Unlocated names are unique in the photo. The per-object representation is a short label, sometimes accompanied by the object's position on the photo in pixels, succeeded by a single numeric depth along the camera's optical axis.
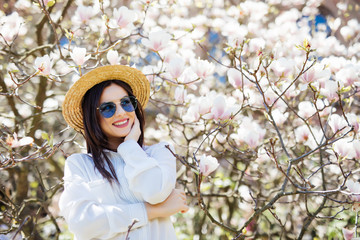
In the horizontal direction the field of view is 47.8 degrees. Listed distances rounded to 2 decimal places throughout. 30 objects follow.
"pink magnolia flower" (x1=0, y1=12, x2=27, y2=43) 2.24
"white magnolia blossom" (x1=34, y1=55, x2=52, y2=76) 1.90
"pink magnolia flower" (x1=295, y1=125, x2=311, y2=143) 2.32
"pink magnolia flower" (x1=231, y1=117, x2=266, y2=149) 2.18
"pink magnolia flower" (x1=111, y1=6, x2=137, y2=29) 2.15
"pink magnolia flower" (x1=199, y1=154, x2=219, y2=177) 1.69
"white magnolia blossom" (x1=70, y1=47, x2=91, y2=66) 1.88
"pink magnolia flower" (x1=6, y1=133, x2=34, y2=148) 1.74
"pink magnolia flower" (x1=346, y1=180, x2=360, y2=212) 1.79
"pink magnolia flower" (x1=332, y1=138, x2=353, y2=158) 1.78
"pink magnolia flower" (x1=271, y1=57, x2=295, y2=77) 2.01
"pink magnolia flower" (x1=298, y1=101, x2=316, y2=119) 2.23
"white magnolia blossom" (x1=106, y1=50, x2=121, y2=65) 2.09
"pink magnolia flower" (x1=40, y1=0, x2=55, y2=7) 2.03
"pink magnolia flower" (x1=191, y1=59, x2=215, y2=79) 2.21
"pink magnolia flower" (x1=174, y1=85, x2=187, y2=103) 2.33
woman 1.47
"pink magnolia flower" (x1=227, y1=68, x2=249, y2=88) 2.18
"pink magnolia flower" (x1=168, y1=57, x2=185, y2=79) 2.15
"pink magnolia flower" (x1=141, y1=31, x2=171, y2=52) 2.10
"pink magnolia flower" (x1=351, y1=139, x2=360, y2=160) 1.83
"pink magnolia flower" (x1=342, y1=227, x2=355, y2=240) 1.93
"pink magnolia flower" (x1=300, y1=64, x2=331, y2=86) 1.87
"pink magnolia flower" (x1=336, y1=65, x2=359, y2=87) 2.02
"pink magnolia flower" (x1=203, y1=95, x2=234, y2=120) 2.03
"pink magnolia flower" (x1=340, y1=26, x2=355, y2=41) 3.40
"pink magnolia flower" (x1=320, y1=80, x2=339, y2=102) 1.95
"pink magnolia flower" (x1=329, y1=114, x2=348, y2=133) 1.94
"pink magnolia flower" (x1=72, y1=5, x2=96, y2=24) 2.51
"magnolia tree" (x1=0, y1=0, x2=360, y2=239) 1.94
